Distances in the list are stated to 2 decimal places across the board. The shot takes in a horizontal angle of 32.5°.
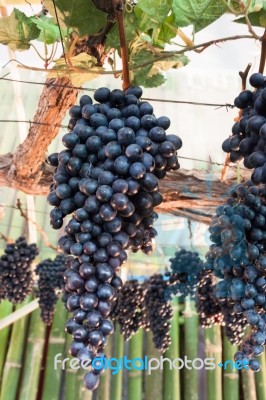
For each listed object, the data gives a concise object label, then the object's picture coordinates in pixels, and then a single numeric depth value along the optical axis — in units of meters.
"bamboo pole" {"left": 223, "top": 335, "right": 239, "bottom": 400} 2.56
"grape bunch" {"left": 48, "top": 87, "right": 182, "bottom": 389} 0.70
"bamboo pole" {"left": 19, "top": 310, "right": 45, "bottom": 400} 2.64
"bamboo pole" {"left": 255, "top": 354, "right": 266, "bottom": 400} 2.55
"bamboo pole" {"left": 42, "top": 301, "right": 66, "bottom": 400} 2.66
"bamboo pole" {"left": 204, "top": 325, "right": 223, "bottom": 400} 2.55
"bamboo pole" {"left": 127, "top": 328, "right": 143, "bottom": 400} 2.59
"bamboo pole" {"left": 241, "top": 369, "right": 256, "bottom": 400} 2.53
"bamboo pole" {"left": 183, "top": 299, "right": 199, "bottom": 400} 2.58
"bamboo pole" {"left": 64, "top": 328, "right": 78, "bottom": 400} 2.61
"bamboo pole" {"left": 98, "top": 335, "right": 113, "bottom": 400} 2.59
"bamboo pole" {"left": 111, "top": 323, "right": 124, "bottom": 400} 2.60
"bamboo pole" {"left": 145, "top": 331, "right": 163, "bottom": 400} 2.59
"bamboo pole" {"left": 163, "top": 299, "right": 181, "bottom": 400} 2.59
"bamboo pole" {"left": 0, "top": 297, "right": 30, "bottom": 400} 2.64
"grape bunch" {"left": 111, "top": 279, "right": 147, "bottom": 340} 2.19
